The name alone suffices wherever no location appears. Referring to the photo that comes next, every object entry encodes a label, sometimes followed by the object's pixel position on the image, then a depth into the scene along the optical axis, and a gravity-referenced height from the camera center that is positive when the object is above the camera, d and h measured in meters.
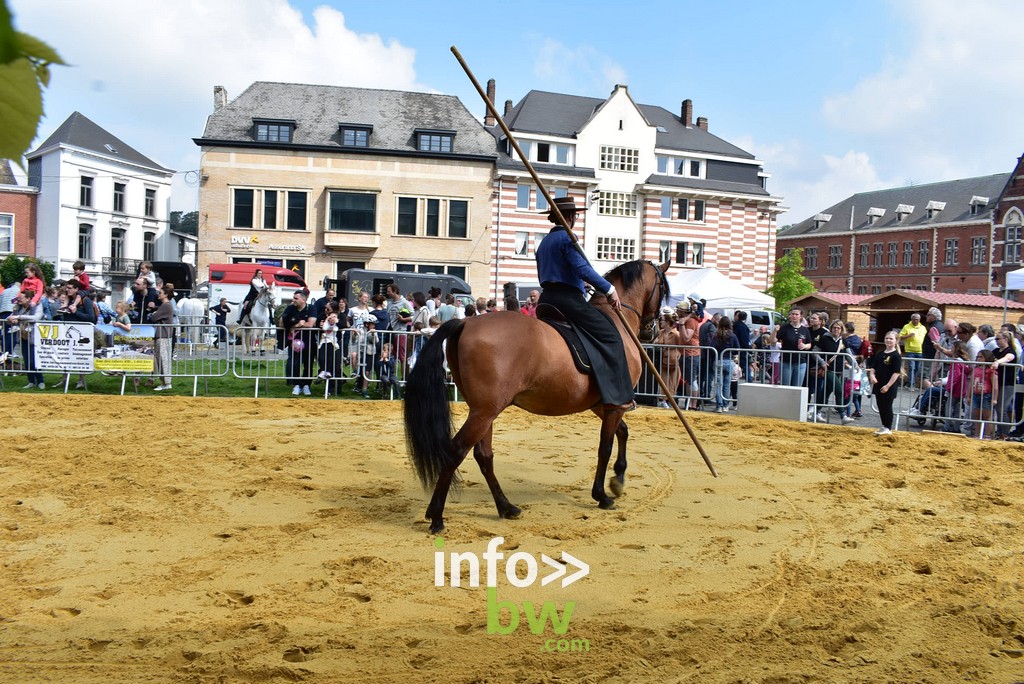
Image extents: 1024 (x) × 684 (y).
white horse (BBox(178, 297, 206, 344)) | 18.74 +0.30
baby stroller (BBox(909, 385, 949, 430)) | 13.45 -1.00
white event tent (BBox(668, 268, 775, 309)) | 25.64 +1.66
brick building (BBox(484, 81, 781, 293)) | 47.59 +9.54
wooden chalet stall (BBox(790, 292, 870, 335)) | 31.56 +1.70
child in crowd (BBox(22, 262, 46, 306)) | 15.24 +0.67
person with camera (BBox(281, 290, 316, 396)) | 15.45 -0.32
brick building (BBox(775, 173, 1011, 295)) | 64.00 +9.84
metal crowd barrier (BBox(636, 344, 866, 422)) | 14.41 -0.65
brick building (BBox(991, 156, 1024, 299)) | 59.62 +9.57
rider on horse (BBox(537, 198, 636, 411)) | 7.37 +0.28
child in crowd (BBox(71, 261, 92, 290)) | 16.05 +0.94
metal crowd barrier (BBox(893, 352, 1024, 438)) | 12.92 -0.91
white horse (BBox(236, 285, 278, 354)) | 18.48 +0.36
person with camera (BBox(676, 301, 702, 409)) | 15.69 -0.40
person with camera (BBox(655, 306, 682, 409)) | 15.25 -0.19
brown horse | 6.66 -0.46
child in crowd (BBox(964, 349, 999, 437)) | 12.96 -0.65
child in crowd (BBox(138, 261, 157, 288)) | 17.98 +1.10
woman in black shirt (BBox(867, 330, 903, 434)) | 12.90 -0.50
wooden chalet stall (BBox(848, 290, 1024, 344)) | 25.94 +1.40
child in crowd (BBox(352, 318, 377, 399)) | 15.64 -0.53
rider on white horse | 19.23 +0.82
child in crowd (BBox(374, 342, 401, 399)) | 15.70 -0.80
